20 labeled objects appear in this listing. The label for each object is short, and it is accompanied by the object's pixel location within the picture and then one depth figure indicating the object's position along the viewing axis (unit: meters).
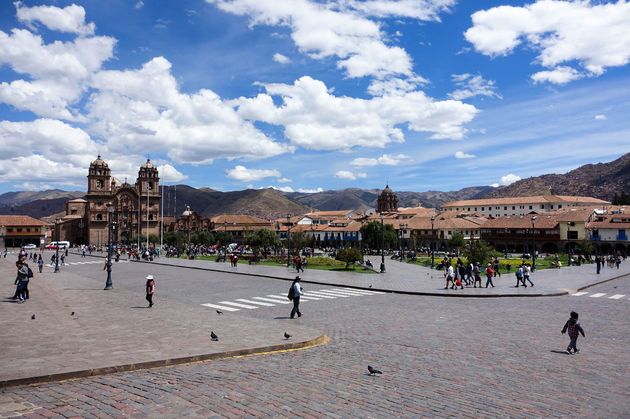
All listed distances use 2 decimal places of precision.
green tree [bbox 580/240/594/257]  55.78
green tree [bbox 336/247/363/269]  36.12
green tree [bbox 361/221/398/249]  74.56
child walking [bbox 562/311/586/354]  10.34
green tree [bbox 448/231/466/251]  65.43
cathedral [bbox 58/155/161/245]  97.31
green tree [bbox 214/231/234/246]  86.61
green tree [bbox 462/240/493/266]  31.64
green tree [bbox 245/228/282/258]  49.56
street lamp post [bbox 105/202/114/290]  22.70
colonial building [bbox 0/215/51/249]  88.75
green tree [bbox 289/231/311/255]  57.11
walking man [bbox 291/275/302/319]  14.88
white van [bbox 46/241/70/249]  87.79
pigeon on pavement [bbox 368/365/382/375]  8.10
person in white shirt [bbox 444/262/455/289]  24.22
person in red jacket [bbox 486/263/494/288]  24.58
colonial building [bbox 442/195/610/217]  109.12
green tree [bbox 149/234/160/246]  91.69
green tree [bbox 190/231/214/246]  86.81
